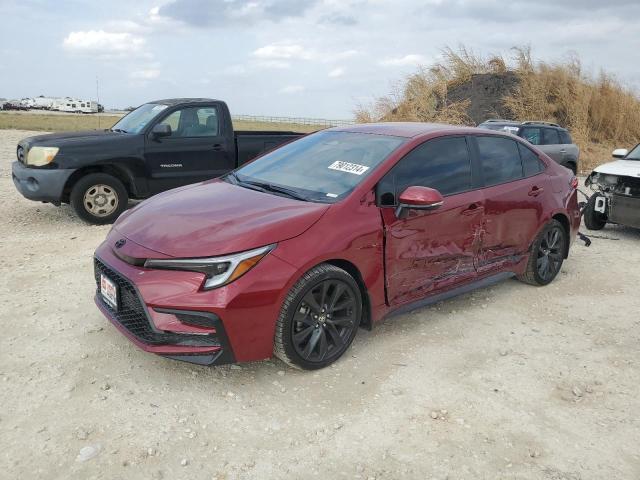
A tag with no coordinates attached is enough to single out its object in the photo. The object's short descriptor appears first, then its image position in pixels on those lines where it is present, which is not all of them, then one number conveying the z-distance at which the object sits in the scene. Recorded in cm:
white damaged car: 725
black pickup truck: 732
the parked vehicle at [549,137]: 1256
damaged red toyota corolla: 320
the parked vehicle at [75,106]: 9797
